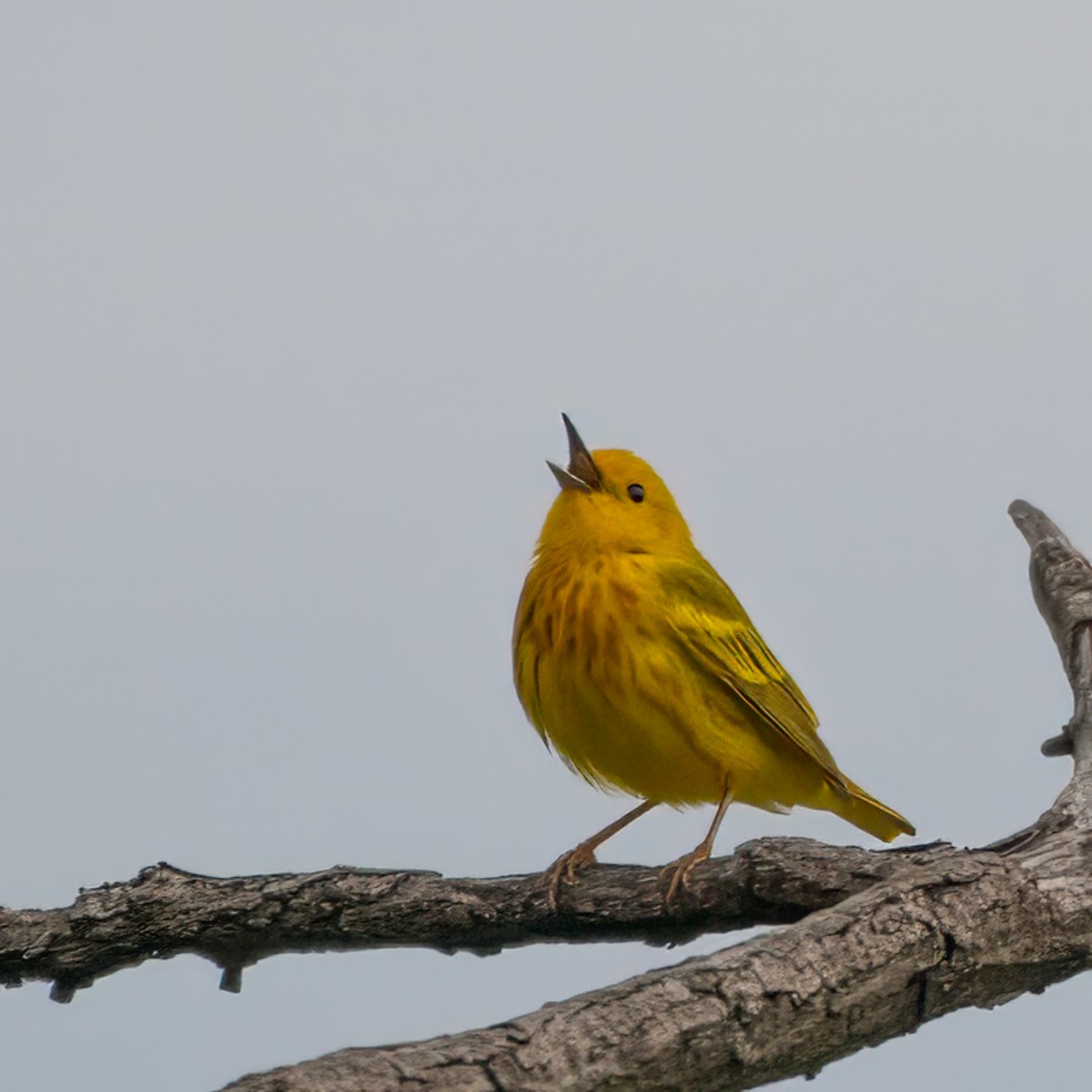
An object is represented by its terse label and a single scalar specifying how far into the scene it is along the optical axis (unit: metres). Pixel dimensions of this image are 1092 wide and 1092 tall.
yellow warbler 9.28
